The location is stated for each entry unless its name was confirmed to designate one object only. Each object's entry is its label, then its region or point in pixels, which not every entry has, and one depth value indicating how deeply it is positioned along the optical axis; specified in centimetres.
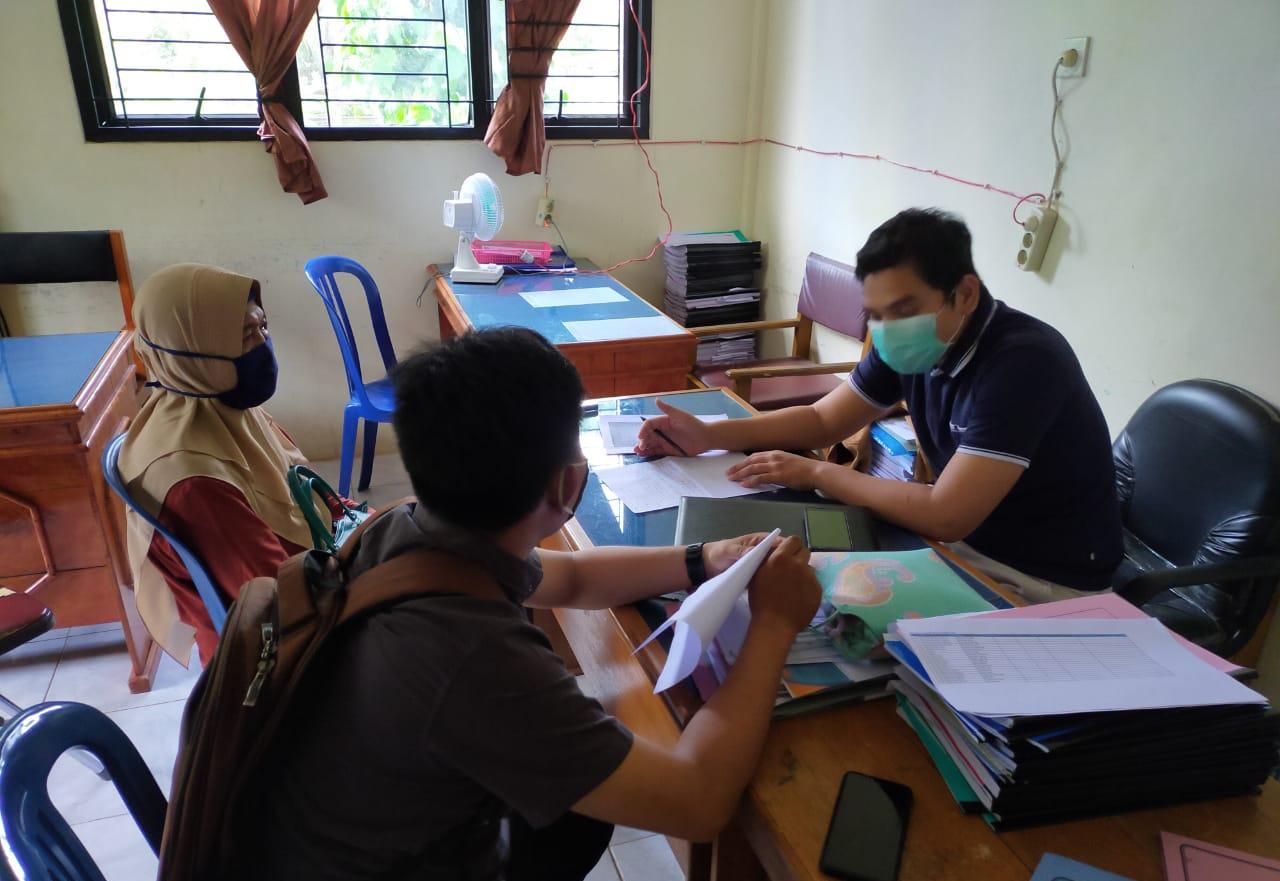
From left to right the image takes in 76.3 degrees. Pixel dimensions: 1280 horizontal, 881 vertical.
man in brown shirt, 72
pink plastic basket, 329
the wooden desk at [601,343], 248
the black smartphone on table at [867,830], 73
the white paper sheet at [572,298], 290
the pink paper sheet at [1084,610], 96
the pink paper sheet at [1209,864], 73
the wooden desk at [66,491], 192
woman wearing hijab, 130
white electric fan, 304
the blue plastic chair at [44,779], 68
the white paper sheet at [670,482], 140
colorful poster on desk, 97
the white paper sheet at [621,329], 252
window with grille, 287
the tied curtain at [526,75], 309
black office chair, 153
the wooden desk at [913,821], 75
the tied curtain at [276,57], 280
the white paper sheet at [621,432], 159
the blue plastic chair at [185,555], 127
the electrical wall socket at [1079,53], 200
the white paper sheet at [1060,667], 79
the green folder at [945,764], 80
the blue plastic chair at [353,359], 291
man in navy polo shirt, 134
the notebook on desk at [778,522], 124
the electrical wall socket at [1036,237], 216
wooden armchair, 281
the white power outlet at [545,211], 342
